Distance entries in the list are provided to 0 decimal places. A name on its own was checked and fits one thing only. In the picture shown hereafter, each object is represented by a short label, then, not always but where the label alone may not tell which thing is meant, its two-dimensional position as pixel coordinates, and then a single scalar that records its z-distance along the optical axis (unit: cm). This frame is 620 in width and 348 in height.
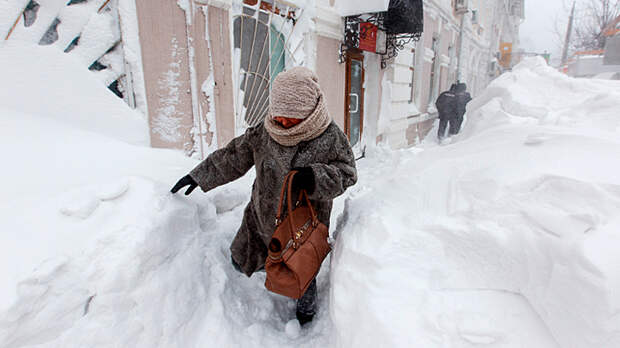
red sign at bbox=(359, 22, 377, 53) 505
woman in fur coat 143
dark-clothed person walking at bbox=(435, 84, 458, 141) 825
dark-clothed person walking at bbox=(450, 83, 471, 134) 835
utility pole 2022
